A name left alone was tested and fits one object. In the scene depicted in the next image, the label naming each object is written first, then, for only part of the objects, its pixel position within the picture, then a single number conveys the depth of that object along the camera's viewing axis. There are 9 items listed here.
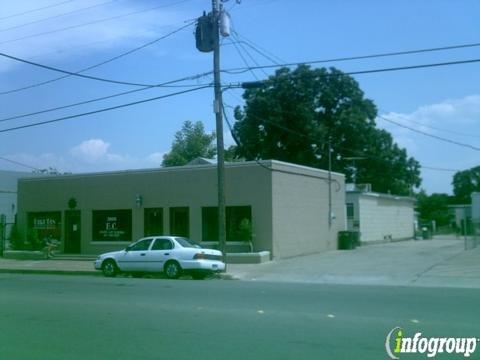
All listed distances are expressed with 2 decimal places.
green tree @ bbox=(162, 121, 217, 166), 73.94
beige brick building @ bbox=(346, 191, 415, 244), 39.12
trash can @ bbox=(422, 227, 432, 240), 49.41
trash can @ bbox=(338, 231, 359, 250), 34.19
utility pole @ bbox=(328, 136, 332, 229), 33.25
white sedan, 20.50
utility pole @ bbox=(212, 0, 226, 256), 22.19
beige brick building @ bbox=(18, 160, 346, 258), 26.89
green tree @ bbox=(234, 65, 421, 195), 50.16
